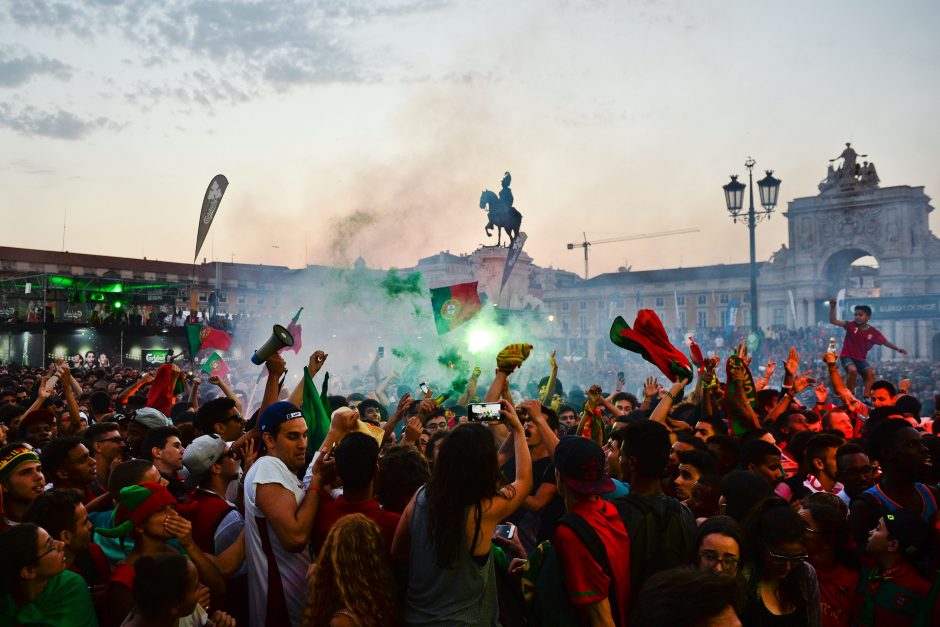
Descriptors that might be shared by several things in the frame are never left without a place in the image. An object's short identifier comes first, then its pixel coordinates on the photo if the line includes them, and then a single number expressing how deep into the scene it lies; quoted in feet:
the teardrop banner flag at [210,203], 64.87
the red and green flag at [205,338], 50.05
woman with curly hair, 10.78
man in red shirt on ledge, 45.44
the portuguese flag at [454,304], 48.37
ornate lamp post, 59.88
